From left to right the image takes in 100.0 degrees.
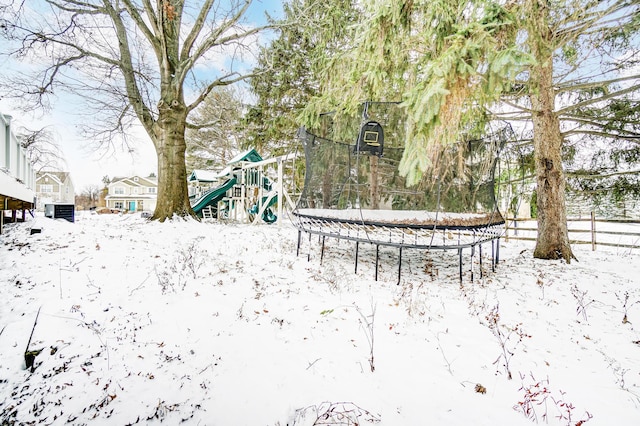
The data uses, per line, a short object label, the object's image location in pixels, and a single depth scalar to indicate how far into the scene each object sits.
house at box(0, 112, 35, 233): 3.84
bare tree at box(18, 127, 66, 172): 9.27
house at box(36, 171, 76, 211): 24.09
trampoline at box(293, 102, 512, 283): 3.63
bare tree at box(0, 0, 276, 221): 7.04
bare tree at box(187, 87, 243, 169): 15.48
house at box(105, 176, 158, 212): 33.44
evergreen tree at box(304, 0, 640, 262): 2.42
